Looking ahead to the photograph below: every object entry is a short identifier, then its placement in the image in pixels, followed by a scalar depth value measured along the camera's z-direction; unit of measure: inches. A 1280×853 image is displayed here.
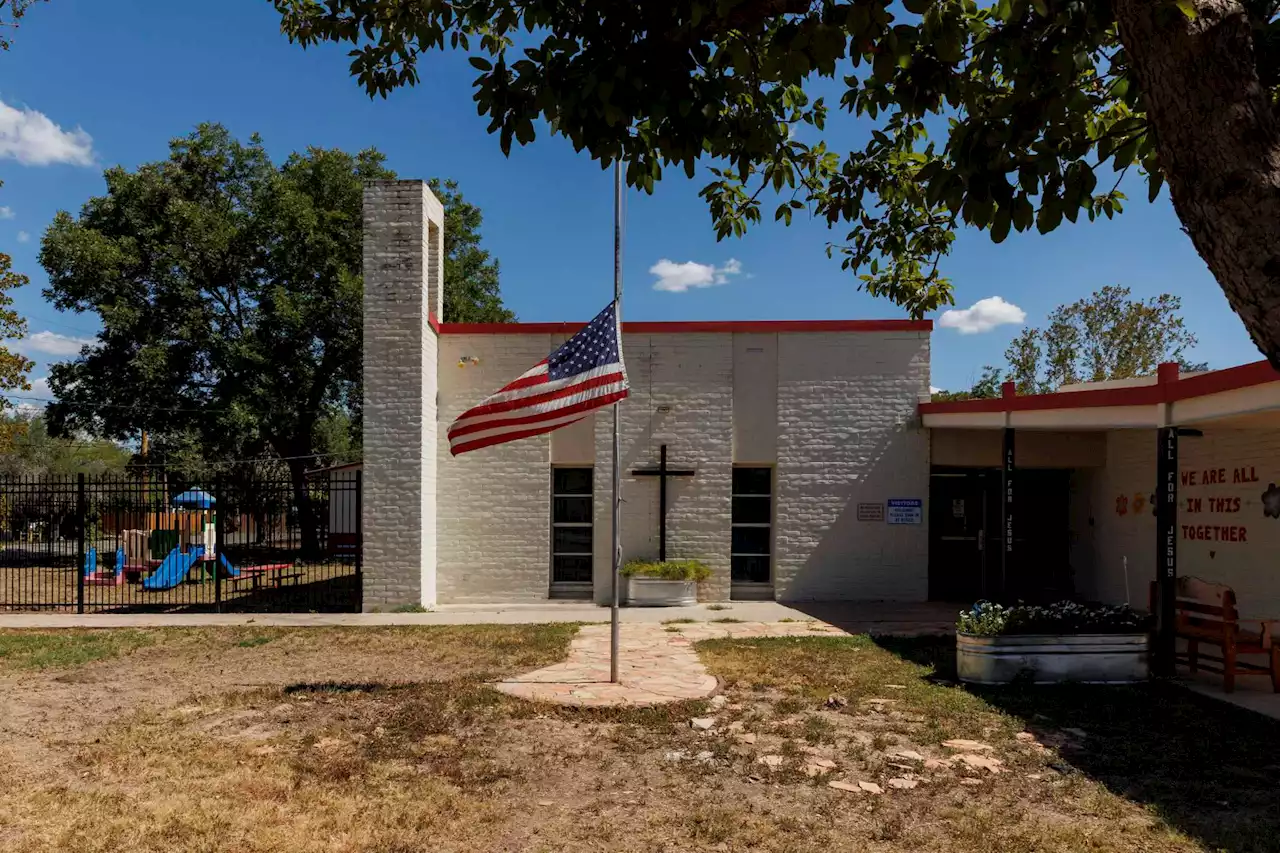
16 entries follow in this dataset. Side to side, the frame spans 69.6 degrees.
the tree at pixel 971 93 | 101.8
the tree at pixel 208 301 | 877.2
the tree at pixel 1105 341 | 1311.5
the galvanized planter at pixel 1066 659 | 331.0
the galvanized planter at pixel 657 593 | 554.9
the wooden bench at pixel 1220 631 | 320.5
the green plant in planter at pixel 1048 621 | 335.6
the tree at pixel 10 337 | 760.3
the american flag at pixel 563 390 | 335.3
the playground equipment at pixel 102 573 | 727.2
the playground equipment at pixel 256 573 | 637.5
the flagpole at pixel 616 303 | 332.3
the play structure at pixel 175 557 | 670.5
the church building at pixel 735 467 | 573.9
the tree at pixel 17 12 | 278.1
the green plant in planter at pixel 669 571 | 555.8
